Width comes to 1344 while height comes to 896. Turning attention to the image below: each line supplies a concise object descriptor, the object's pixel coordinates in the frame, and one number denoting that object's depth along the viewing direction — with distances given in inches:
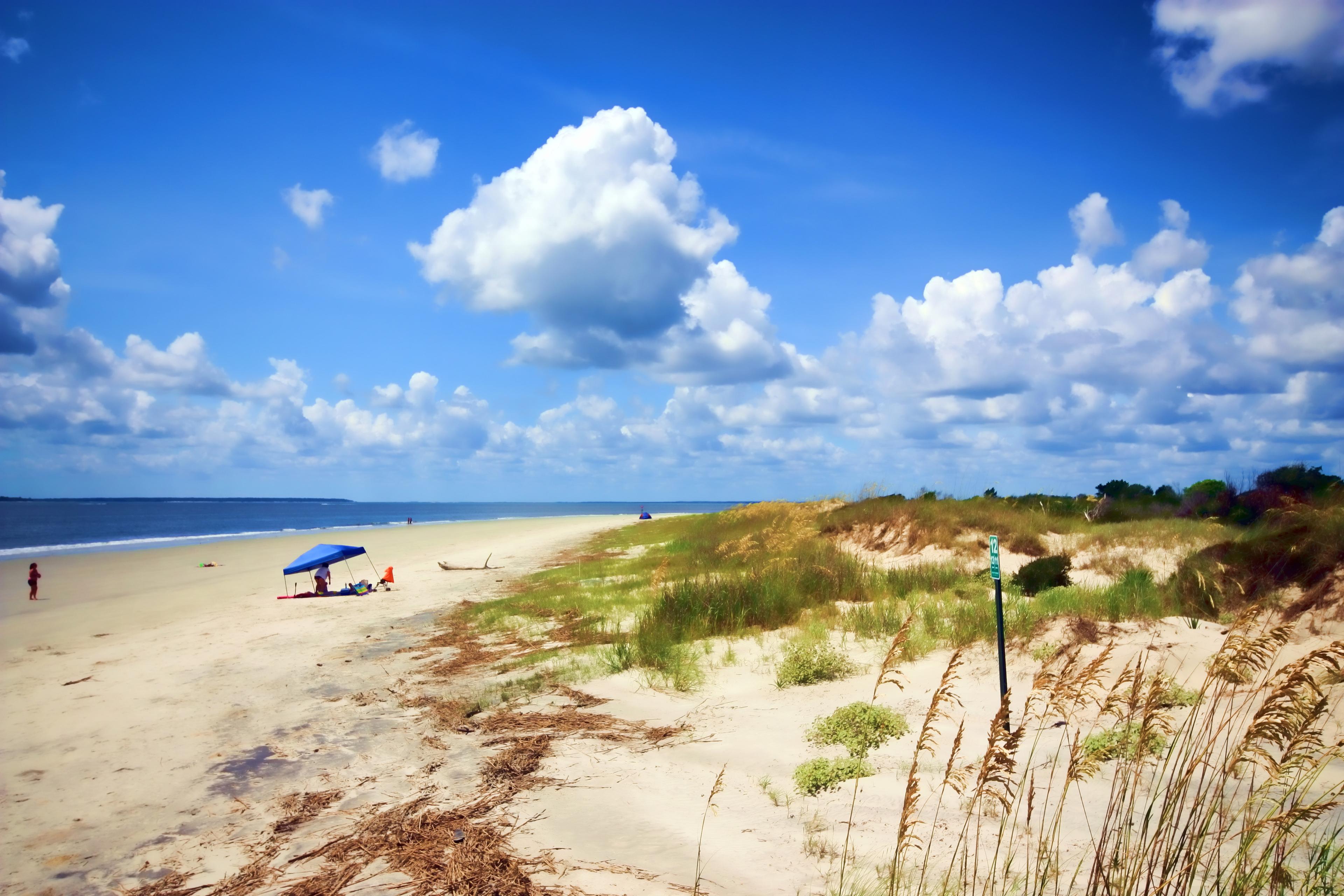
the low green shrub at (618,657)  416.5
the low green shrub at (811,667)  354.0
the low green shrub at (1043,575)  497.0
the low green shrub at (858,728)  274.2
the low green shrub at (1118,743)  213.9
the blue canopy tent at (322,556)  796.0
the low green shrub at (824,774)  238.4
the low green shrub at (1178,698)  263.7
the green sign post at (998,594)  237.0
